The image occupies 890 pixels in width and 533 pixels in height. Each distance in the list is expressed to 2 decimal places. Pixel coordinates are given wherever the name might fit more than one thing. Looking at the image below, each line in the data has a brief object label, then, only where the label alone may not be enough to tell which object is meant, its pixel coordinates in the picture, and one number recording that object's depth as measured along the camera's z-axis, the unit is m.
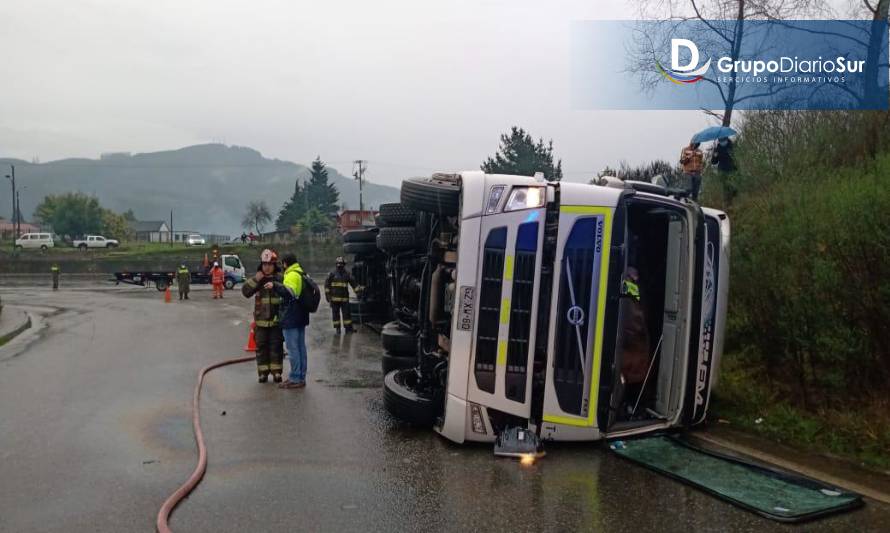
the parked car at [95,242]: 65.16
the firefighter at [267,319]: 9.15
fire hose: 4.44
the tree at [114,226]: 97.82
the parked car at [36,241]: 63.72
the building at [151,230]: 132.88
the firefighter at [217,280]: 26.67
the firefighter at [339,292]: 14.77
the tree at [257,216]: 108.22
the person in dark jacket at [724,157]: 11.88
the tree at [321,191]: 105.31
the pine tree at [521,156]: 39.47
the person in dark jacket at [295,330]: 9.03
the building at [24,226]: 129.19
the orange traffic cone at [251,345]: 12.39
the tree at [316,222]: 78.94
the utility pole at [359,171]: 74.29
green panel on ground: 4.60
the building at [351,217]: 56.44
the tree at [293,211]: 101.31
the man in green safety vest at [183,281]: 26.17
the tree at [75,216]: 86.12
